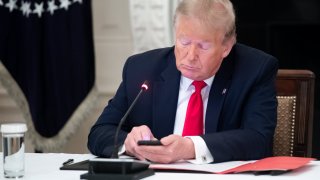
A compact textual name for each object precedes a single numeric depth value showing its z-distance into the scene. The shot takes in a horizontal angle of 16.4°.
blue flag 6.54
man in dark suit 3.67
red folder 3.10
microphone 3.23
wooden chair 4.27
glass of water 3.10
